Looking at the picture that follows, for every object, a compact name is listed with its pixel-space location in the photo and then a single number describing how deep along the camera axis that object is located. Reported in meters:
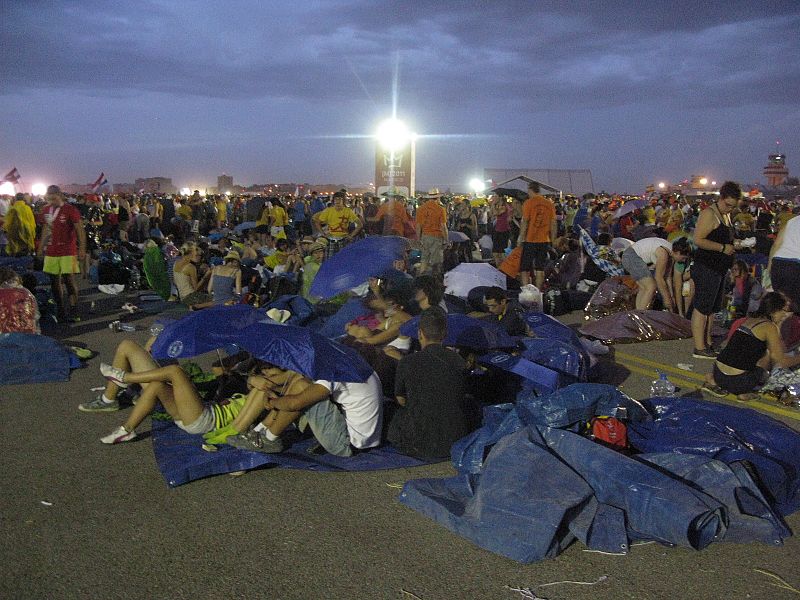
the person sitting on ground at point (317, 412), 4.89
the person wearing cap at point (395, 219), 15.08
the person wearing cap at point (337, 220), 13.59
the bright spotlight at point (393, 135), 31.64
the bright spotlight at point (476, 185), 44.24
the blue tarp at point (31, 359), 6.89
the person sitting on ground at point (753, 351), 6.41
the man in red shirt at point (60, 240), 9.60
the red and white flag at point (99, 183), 32.06
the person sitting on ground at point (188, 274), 10.56
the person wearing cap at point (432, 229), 13.57
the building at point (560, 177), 43.53
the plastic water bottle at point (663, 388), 6.52
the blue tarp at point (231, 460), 4.71
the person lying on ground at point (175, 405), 5.20
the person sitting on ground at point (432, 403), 4.97
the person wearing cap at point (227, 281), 9.87
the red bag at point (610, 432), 4.56
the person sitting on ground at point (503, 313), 7.15
